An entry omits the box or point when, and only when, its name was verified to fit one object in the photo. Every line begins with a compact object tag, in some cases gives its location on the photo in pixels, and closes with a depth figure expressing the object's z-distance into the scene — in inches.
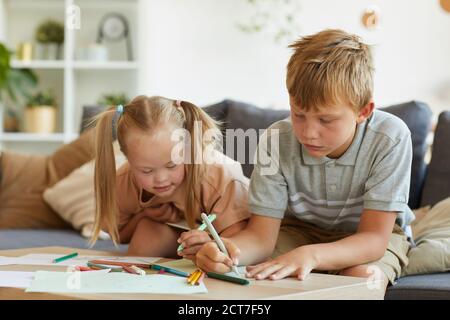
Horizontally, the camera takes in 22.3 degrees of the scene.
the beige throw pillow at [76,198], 104.0
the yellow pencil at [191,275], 63.9
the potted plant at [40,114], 187.8
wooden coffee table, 60.6
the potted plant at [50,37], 193.4
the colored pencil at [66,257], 71.6
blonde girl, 76.6
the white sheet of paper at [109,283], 61.7
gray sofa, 92.7
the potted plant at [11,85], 171.6
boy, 70.4
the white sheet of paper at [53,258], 70.7
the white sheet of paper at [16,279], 63.1
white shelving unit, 195.4
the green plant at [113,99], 184.2
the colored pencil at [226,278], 63.9
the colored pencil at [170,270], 66.1
